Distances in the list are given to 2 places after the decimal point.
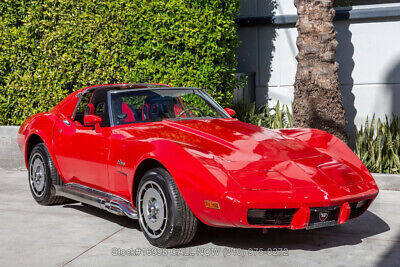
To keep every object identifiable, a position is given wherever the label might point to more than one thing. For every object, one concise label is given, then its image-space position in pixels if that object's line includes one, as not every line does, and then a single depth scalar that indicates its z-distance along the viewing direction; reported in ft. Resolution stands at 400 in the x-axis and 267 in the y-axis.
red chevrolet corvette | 15.35
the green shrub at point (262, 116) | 32.63
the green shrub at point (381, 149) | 26.76
